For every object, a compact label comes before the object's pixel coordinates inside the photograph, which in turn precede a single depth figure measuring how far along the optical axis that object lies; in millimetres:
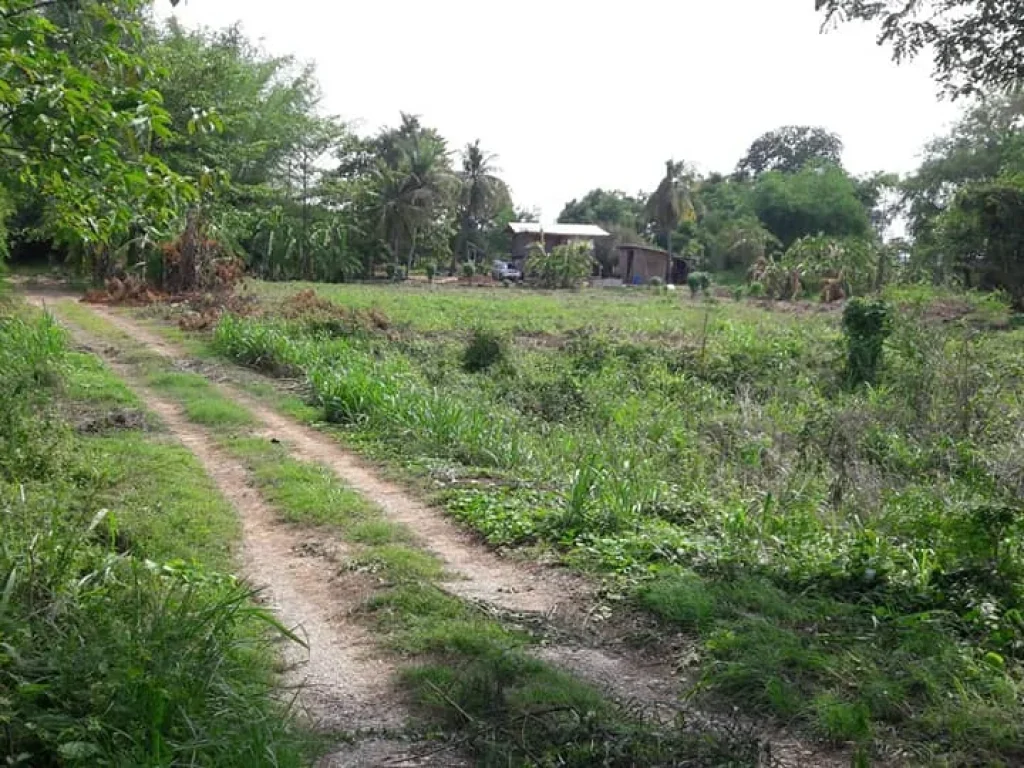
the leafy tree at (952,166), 44531
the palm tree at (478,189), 61312
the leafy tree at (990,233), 33125
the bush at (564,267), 51094
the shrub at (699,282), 46531
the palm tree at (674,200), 60469
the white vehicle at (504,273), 57500
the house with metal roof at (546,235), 64312
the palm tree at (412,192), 50625
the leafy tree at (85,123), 5105
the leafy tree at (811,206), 66125
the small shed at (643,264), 62344
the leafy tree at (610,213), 72625
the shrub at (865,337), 17688
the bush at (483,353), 17062
